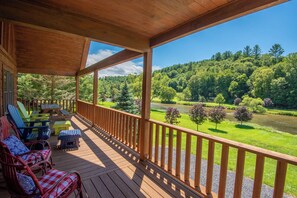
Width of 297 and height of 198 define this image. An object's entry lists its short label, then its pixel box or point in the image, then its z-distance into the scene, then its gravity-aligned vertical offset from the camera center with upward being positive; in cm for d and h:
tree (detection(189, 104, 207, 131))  944 -126
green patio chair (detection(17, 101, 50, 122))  448 -91
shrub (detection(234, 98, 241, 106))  935 -39
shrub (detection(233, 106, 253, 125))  936 -118
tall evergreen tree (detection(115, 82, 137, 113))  1135 -82
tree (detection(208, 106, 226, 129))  949 -123
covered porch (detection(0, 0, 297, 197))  198 -61
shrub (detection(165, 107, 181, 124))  1032 -155
